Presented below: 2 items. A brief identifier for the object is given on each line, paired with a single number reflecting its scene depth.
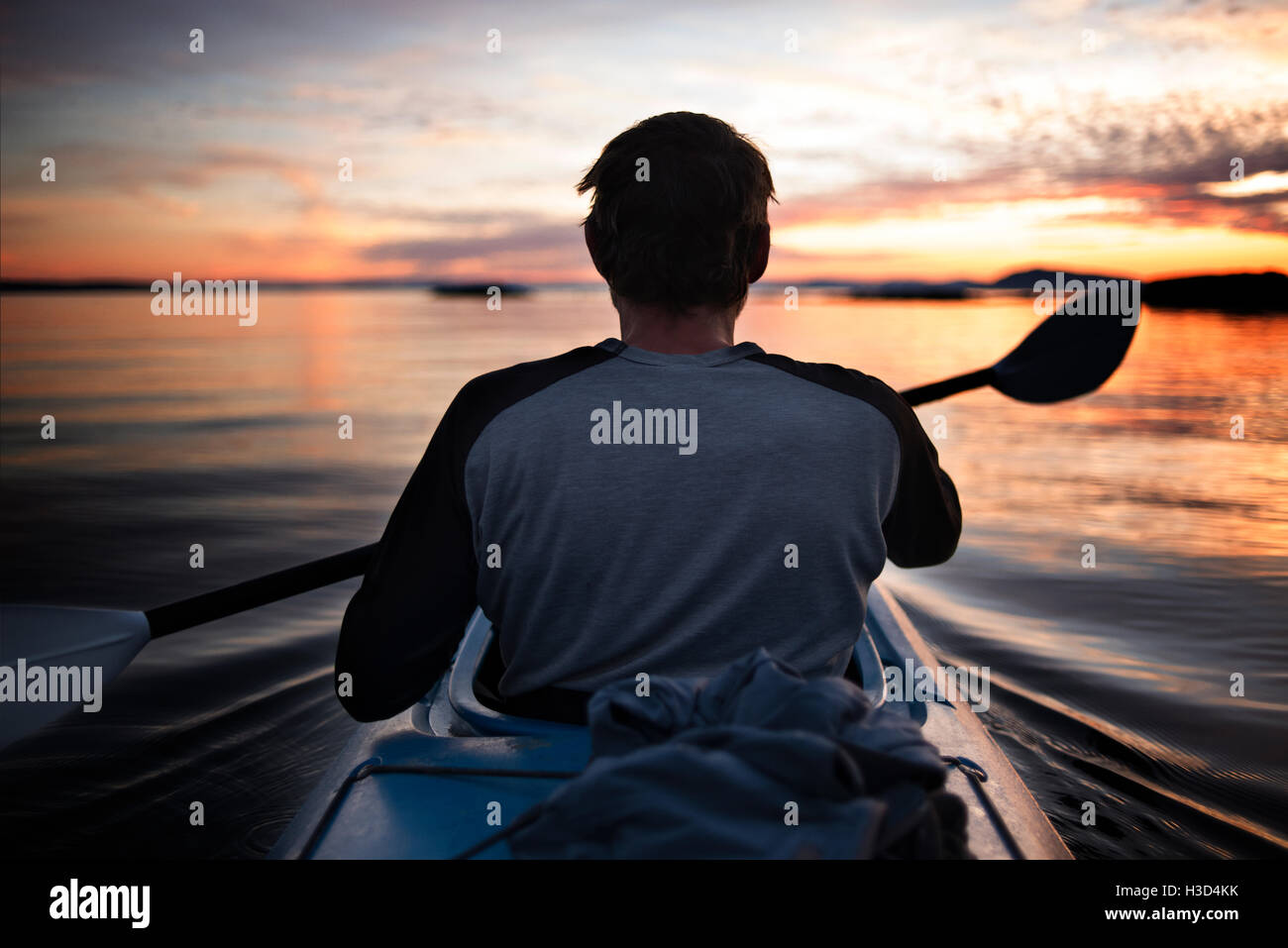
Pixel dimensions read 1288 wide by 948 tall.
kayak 1.61
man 1.51
